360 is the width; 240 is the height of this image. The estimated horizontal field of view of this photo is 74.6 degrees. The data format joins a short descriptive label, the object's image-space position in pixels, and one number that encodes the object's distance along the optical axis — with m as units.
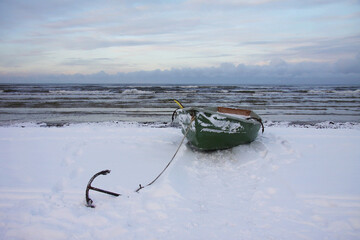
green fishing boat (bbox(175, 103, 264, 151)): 5.42
